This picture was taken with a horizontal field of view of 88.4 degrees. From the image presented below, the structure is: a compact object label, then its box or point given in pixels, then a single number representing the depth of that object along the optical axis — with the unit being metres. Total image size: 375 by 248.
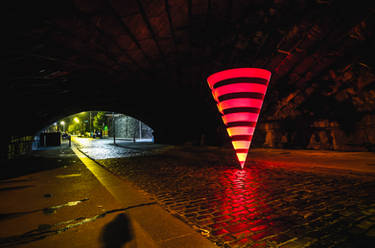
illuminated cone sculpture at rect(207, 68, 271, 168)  5.16
